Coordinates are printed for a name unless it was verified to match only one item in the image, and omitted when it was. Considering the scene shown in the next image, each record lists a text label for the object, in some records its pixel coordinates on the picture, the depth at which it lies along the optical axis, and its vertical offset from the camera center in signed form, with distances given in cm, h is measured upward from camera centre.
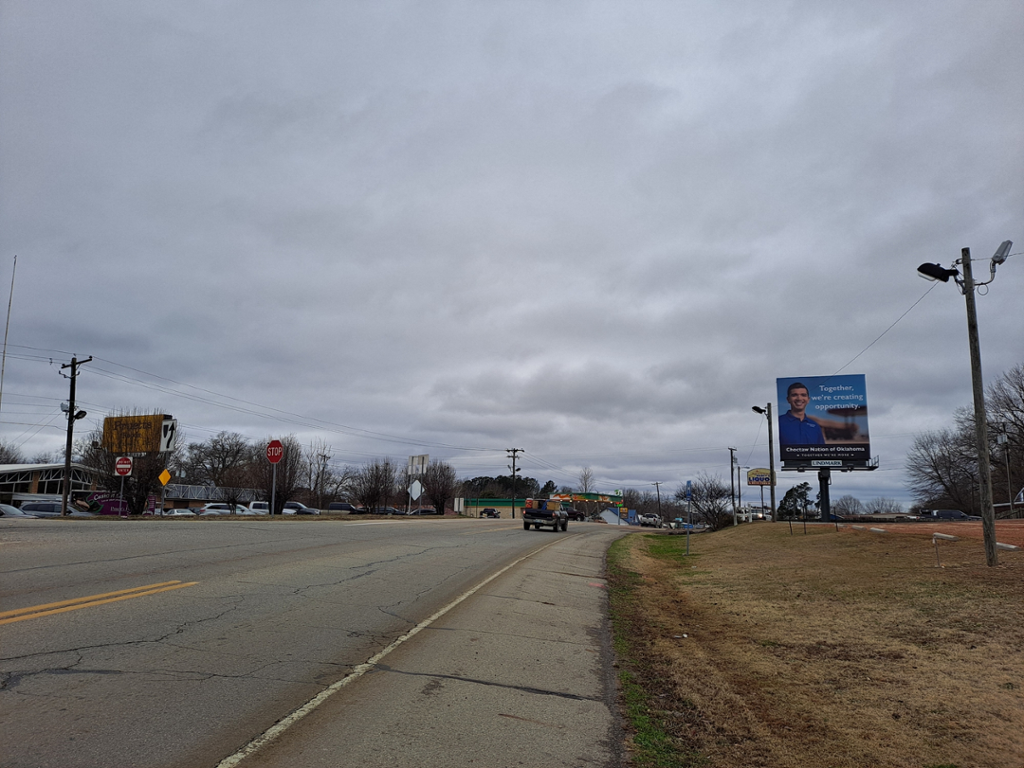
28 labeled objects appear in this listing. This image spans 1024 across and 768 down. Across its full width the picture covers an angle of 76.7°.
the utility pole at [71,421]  3603 +276
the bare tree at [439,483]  8106 -167
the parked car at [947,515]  5688 -392
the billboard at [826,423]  4369 +325
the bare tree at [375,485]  7600 -174
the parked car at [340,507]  6489 -370
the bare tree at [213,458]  8881 +167
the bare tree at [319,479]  8344 -109
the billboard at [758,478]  6075 -63
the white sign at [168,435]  4341 +236
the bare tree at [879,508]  14180 -811
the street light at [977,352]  1349 +268
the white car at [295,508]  5338 -315
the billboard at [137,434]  4583 +271
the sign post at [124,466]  3341 +21
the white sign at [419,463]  5314 +64
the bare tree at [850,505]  14688 -774
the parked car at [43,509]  3592 -222
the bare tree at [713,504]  5497 -321
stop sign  3534 +102
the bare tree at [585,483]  15105 -280
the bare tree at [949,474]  7375 -29
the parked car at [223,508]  4919 -296
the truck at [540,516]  3884 -269
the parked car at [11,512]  3366 -223
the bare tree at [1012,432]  6019 +370
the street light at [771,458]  4216 +86
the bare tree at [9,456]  9923 +216
